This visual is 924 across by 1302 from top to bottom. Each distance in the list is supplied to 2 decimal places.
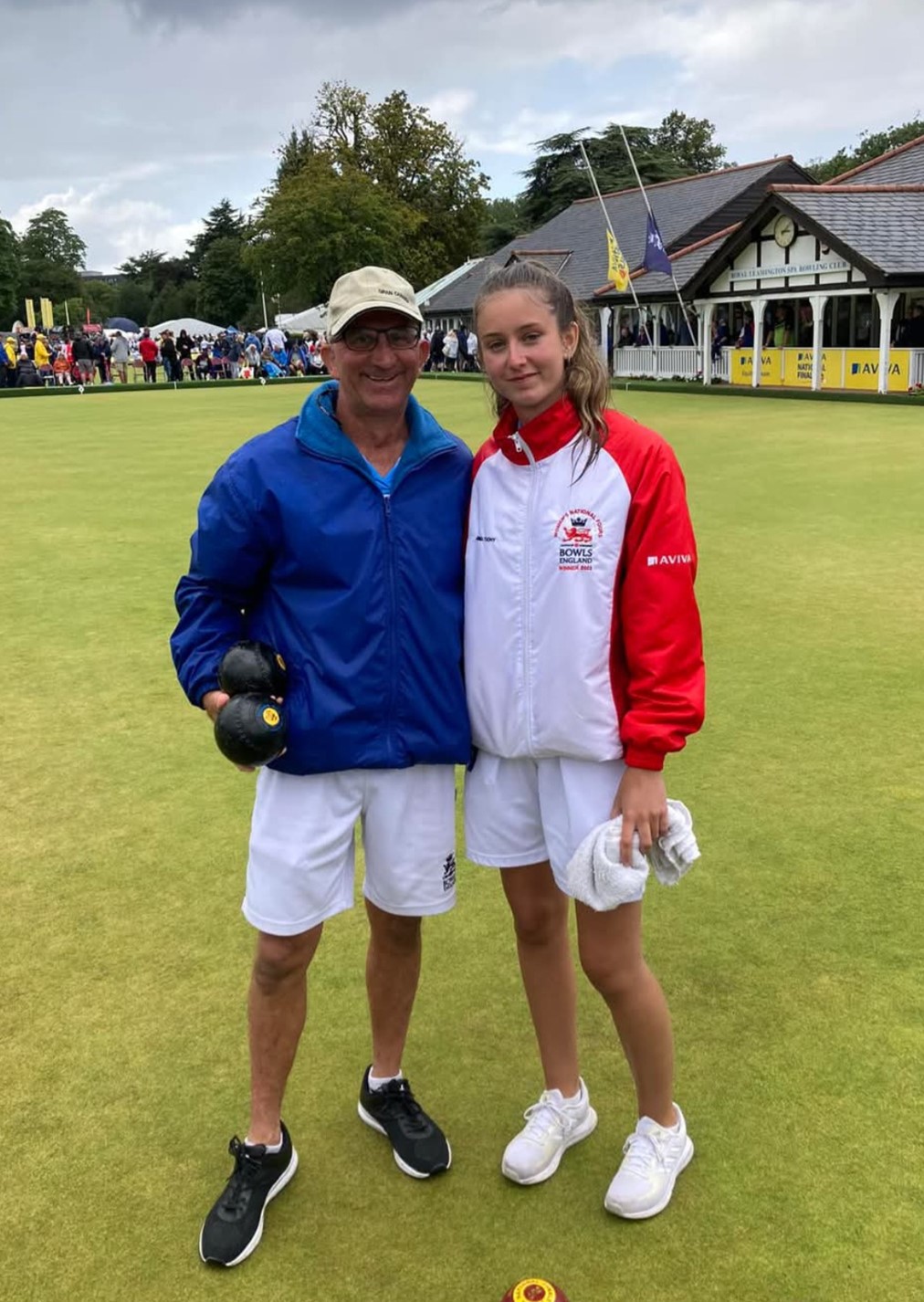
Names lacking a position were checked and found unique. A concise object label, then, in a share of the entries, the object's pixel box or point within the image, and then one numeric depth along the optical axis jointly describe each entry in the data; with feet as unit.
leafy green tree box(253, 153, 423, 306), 166.40
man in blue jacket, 8.23
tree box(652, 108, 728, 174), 264.31
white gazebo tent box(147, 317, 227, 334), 195.00
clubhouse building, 80.07
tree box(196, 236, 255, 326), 311.68
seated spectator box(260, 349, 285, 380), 135.54
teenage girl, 7.80
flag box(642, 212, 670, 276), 95.71
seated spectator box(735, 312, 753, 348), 98.63
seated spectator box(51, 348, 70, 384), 119.65
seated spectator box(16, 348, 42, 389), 117.91
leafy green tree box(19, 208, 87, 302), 360.28
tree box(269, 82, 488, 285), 206.08
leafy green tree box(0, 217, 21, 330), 294.33
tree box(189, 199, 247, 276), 361.10
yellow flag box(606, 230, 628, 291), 100.63
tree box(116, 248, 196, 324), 365.40
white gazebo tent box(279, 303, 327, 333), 186.39
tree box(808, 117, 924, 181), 246.88
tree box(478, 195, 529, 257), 200.54
